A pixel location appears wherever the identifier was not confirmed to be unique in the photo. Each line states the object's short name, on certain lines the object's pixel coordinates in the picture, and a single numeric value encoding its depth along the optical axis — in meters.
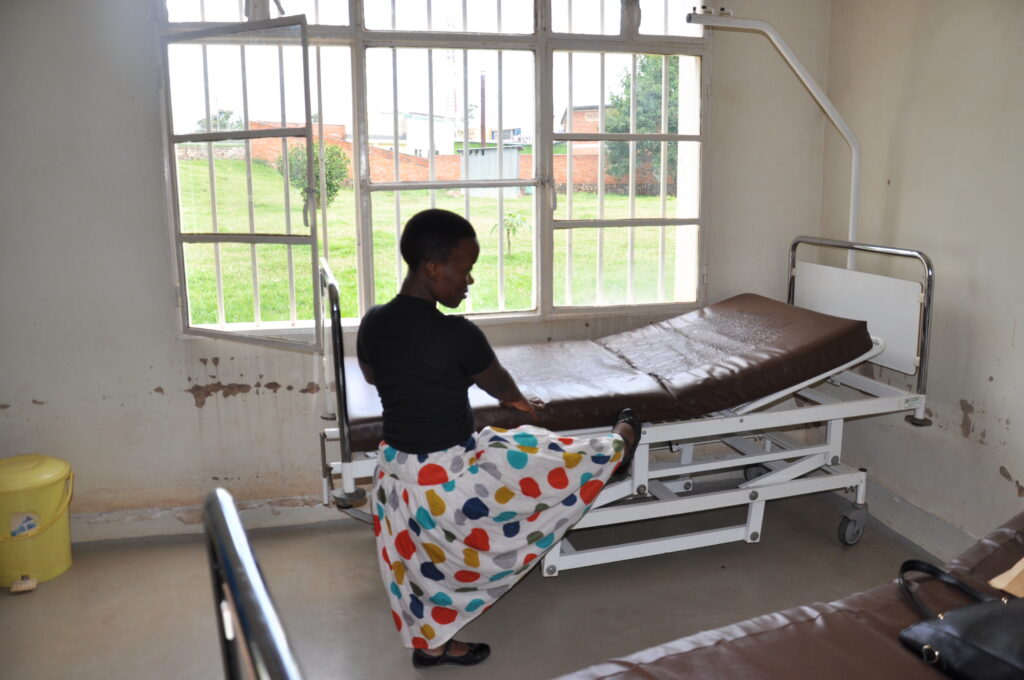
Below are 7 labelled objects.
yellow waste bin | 3.47
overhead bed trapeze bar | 3.56
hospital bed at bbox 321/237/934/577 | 3.18
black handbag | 1.62
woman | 2.51
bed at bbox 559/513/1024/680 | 1.73
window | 3.53
